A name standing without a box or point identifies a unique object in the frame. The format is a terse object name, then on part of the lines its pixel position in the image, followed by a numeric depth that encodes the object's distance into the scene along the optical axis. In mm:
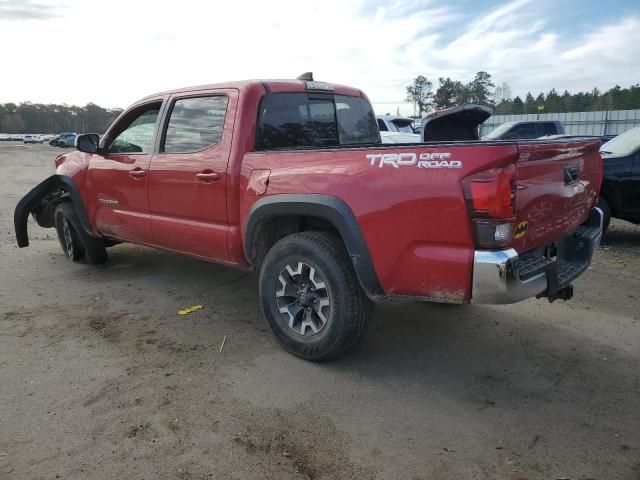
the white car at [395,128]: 11830
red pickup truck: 2742
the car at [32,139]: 71250
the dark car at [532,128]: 14961
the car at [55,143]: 54016
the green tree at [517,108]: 29766
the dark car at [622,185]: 6727
